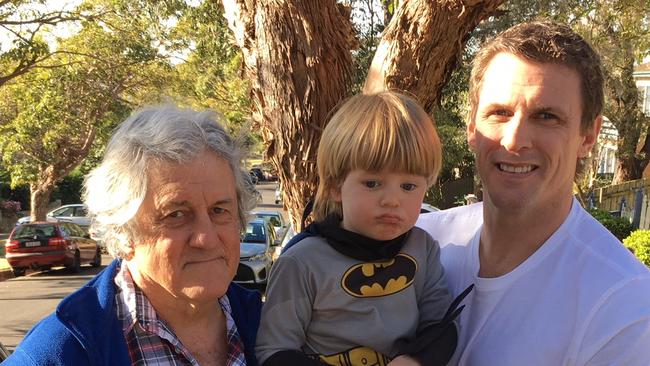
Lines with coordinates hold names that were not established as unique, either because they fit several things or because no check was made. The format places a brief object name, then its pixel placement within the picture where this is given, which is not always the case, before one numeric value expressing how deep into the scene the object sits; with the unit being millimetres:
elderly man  1771
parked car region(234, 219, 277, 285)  12430
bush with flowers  32188
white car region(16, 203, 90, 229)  26656
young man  1891
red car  17312
